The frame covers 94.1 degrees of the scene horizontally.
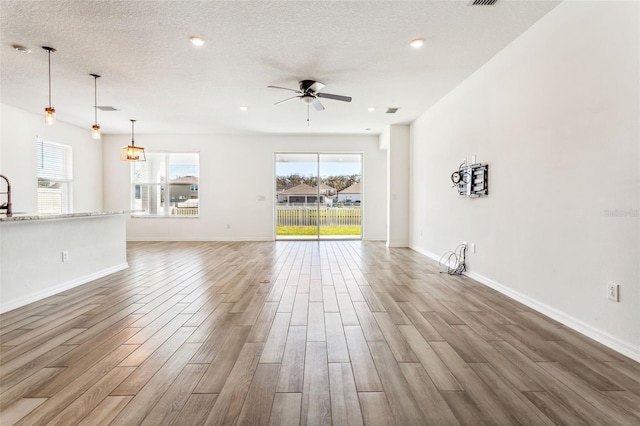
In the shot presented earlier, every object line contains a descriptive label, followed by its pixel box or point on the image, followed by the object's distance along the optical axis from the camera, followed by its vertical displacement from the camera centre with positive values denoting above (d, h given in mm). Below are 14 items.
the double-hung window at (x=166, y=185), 8125 +619
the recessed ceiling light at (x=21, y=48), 3355 +1819
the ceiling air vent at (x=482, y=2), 2604 +1817
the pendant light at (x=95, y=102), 4059 +1862
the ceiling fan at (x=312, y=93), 4227 +1713
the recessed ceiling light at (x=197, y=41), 3191 +1816
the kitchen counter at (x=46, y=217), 2854 -103
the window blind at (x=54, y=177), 6320 +666
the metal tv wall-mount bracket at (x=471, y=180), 3795 +401
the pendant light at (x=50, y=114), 3336 +1059
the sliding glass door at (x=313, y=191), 8180 +479
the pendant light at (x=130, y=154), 5762 +1043
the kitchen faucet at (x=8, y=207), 3253 +1
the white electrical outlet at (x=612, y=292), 2141 -601
